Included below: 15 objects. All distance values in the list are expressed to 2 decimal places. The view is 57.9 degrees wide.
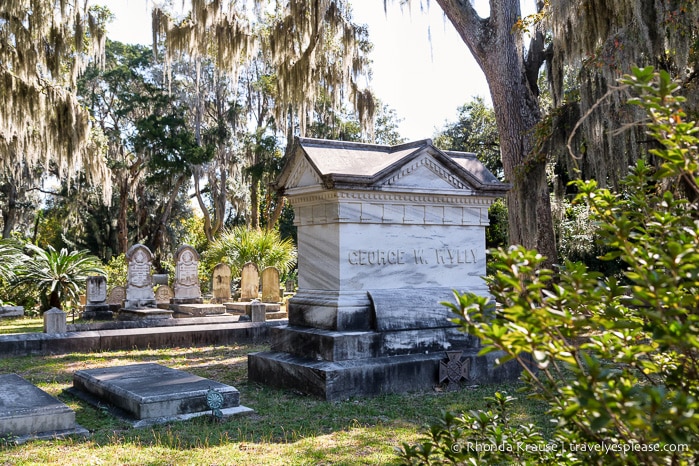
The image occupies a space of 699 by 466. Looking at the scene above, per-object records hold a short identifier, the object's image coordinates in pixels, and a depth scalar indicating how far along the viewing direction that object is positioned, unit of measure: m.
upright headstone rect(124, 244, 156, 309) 16.38
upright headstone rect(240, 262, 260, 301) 19.33
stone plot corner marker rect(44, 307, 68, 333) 10.70
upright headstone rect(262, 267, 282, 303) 18.78
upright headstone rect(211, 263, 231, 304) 19.27
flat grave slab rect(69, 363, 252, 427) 5.40
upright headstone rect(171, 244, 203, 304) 17.48
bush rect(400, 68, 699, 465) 1.57
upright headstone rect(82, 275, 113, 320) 16.62
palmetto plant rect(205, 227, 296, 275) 22.97
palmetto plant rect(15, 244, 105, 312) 16.30
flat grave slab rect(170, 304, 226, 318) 15.78
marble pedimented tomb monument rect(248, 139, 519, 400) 6.68
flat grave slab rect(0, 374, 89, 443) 4.86
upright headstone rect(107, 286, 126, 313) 19.16
